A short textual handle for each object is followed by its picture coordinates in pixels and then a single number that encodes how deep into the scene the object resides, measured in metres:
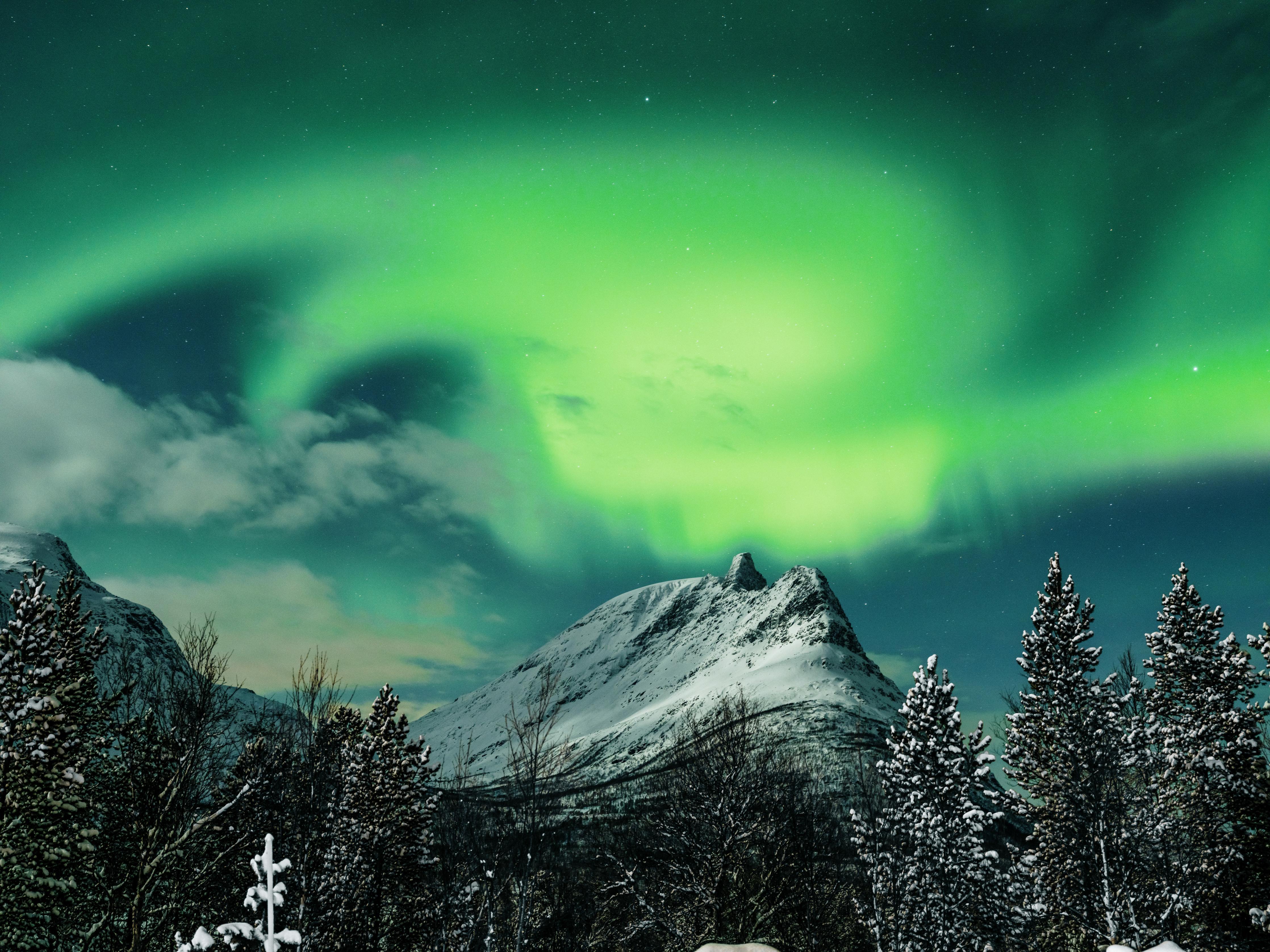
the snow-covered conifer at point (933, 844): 27.45
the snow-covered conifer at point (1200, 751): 23.06
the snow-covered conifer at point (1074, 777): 22.16
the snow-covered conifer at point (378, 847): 24.64
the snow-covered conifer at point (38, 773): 16.98
